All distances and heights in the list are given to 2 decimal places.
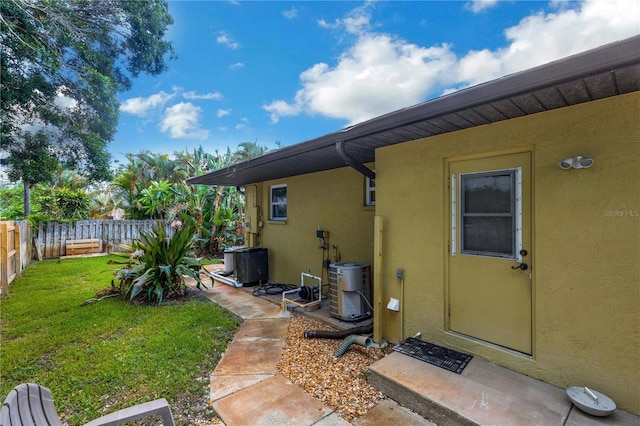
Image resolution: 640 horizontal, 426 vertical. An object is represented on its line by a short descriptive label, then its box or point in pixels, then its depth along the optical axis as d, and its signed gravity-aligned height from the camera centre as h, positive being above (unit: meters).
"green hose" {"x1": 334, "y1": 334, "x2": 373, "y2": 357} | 3.66 -1.69
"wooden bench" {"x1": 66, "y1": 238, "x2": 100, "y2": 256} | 11.27 -1.31
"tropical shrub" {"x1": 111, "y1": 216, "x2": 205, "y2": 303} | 5.80 -1.15
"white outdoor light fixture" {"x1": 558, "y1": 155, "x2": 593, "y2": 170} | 2.47 +0.46
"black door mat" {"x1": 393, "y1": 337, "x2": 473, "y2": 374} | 3.04 -1.61
